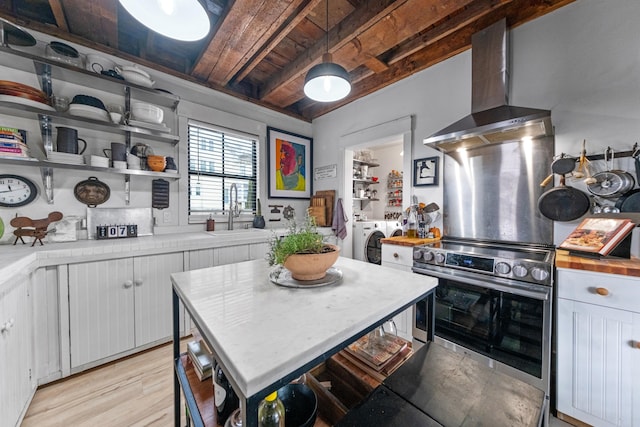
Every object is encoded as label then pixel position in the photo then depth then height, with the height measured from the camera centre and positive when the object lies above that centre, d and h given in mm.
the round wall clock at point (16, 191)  1821 +148
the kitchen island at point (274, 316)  495 -312
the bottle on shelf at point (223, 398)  832 -668
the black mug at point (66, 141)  1949 +568
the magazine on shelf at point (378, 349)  1082 -678
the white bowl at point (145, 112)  2207 +916
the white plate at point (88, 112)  1935 +810
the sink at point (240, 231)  2671 -257
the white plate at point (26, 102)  1664 +779
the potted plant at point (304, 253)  919 -171
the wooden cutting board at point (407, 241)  2102 -284
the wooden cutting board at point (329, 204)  3623 +87
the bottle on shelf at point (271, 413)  728 -629
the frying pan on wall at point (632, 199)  1508 +70
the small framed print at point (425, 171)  2508 +417
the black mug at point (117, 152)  2162 +535
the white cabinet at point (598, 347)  1190 -731
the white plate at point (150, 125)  2205 +801
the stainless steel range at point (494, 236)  1489 -233
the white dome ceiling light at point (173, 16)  982 +844
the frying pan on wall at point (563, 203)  1717 +52
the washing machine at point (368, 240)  3799 -492
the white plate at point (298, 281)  958 -297
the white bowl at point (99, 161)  2023 +417
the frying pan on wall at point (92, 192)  2107 +162
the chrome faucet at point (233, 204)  3055 +73
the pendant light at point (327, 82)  1408 +801
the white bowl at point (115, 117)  2094 +818
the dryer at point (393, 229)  4378 -359
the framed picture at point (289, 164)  3480 +701
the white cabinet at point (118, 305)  1716 -741
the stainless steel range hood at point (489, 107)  1790 +876
